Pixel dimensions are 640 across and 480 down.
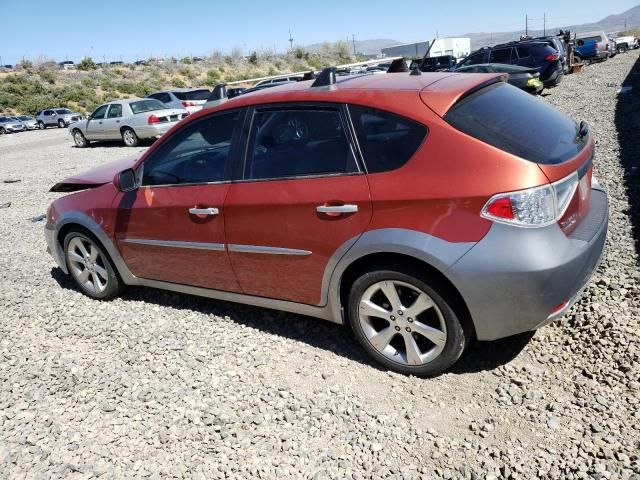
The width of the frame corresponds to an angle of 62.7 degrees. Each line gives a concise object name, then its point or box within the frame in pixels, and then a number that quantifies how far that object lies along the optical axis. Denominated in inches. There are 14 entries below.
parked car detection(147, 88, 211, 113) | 726.5
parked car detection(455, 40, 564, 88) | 735.2
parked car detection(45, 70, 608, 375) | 103.6
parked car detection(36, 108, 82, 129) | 1278.3
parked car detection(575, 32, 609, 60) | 1261.1
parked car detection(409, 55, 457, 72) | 1058.5
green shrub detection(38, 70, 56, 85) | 2028.8
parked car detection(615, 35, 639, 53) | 1786.2
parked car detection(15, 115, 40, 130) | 1283.2
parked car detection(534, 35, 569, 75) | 765.3
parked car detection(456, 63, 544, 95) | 571.2
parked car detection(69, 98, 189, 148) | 633.6
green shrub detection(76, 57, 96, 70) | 2372.5
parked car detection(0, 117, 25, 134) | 1258.4
